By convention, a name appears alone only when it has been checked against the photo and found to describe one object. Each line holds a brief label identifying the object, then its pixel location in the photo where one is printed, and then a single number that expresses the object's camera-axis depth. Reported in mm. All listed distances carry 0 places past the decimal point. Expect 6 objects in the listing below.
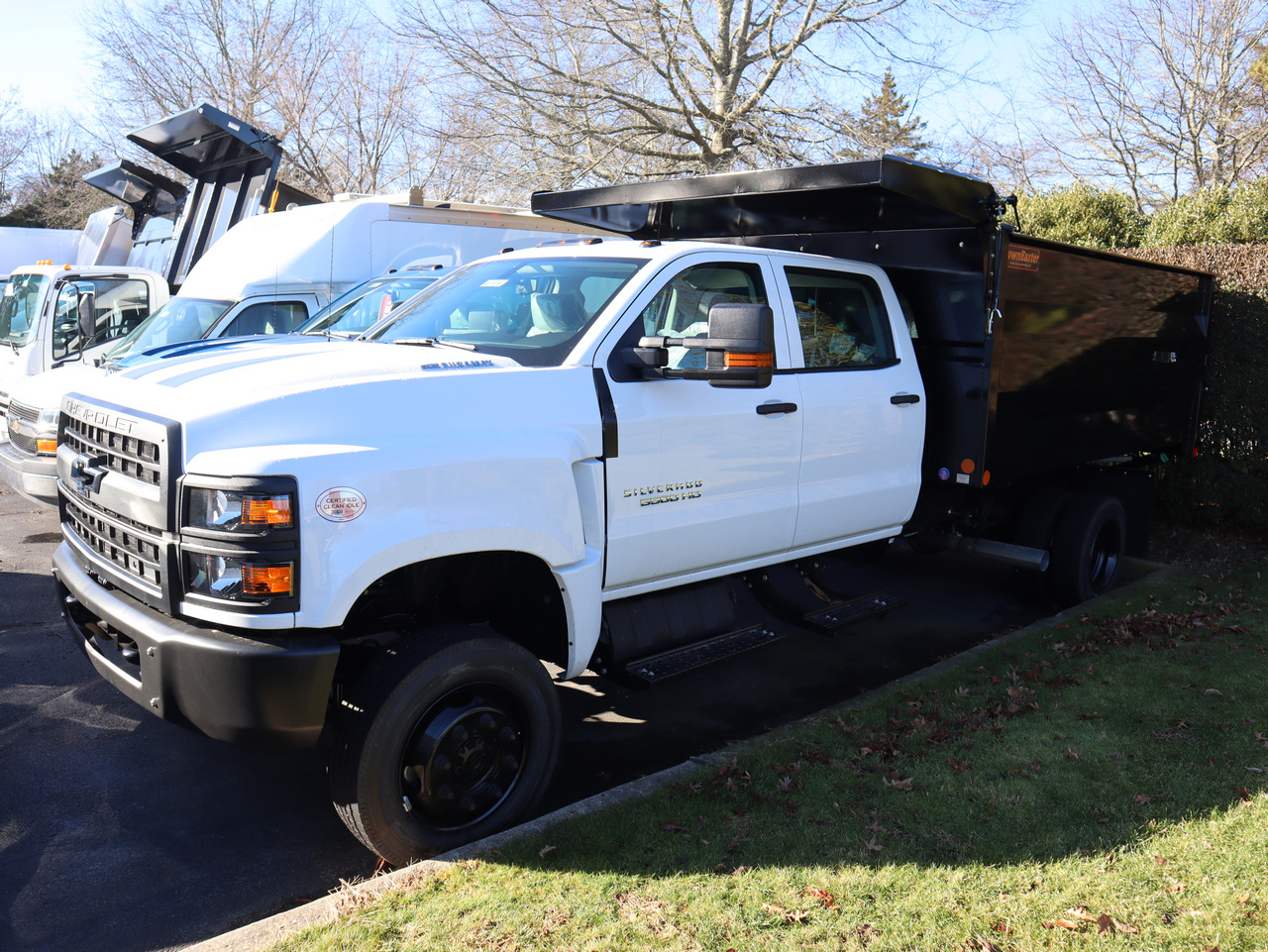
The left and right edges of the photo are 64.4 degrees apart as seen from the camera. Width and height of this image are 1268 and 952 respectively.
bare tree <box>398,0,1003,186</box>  17125
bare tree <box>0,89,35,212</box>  42906
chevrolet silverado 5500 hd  3320
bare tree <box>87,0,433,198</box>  26469
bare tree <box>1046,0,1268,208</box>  22375
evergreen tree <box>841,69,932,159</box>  17172
